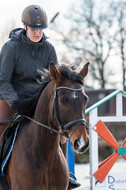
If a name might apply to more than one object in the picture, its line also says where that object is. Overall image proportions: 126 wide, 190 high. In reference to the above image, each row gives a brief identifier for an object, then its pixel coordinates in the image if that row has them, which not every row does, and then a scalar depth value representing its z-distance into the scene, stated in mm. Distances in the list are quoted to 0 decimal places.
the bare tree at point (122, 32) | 64456
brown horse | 8148
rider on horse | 10281
